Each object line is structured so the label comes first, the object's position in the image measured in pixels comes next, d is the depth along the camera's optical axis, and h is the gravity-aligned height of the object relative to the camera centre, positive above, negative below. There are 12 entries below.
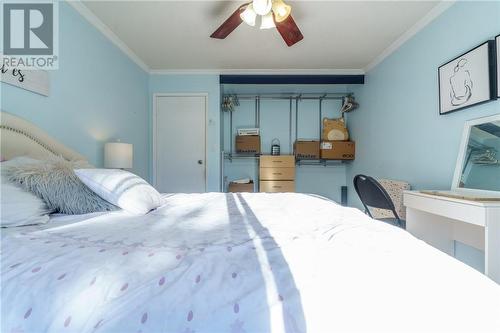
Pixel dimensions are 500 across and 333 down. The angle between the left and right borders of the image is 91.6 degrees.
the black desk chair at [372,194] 2.02 -0.26
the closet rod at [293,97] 4.09 +1.17
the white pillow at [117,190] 1.20 -0.12
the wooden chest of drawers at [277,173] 3.84 -0.12
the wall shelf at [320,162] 4.21 +0.06
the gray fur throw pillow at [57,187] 1.14 -0.10
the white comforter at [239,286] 0.48 -0.26
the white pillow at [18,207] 0.96 -0.17
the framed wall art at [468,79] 1.66 +0.66
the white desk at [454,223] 1.32 -0.42
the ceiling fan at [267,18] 1.85 +1.22
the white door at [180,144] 3.82 +0.34
